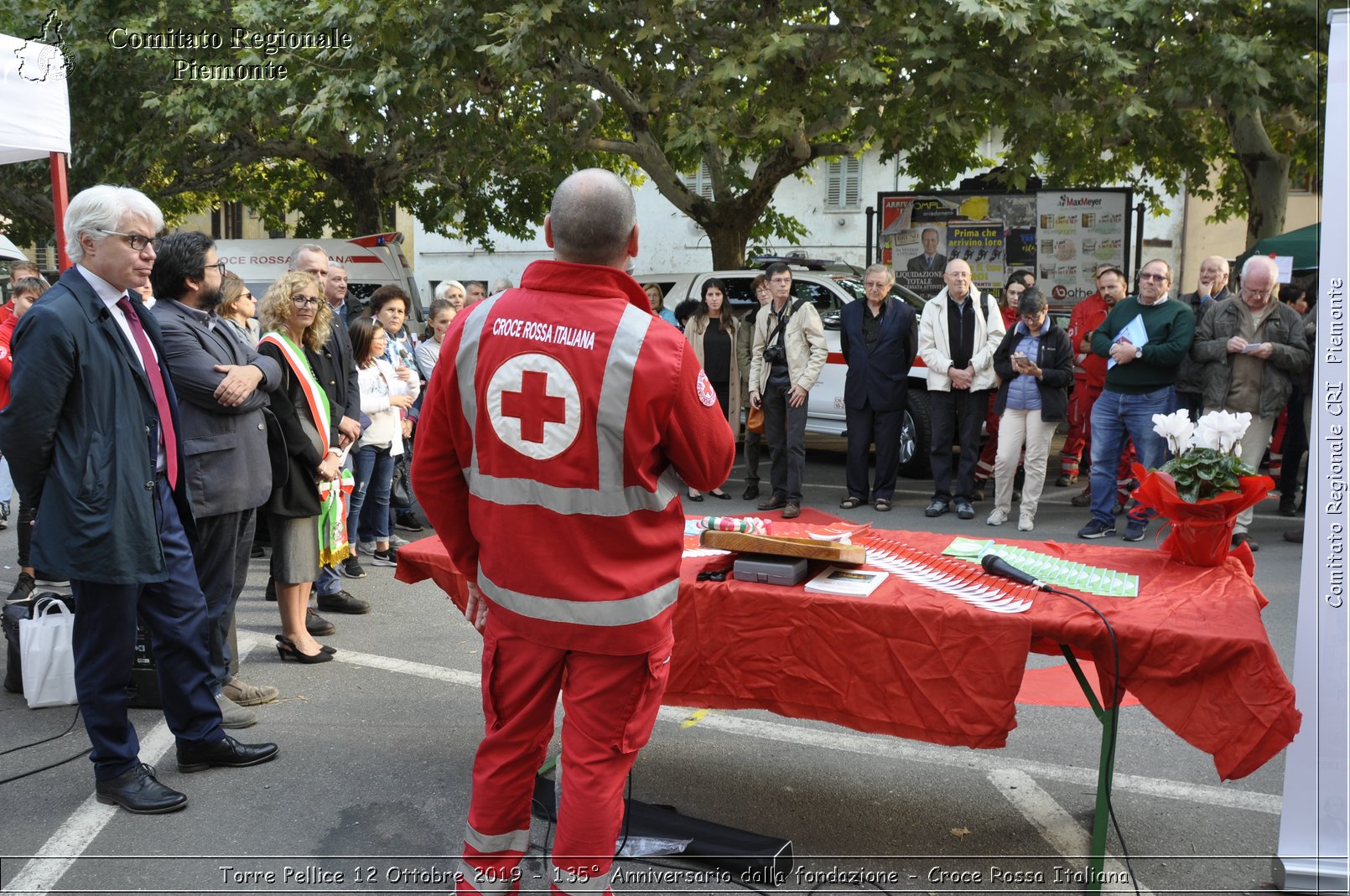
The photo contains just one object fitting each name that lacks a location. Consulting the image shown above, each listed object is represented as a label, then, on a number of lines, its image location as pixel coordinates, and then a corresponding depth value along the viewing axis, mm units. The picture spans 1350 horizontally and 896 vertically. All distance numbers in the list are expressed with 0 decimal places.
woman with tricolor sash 5184
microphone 3414
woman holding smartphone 8539
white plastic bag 4609
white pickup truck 10680
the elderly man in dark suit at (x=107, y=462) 3508
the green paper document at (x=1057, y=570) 3408
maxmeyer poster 12484
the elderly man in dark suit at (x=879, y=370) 9367
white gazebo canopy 6023
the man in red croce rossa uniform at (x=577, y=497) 2531
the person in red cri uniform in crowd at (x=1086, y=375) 9422
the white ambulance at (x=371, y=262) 17625
